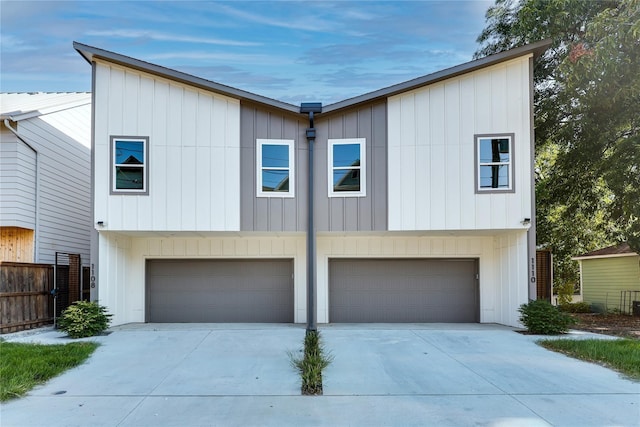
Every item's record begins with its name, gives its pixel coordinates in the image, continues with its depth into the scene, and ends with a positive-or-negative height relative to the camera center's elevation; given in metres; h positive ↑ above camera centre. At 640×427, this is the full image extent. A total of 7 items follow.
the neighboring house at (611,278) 17.78 -1.70
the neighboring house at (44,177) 11.70 +1.47
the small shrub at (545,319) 10.33 -1.77
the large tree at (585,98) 10.80 +3.38
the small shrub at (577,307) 18.92 -2.79
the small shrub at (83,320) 10.04 -1.73
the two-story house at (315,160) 11.04 +1.65
